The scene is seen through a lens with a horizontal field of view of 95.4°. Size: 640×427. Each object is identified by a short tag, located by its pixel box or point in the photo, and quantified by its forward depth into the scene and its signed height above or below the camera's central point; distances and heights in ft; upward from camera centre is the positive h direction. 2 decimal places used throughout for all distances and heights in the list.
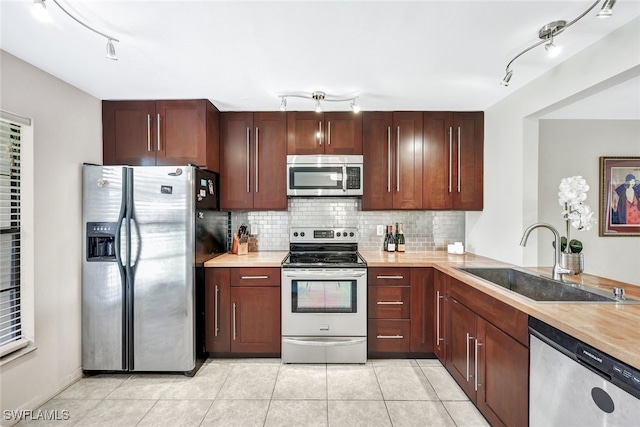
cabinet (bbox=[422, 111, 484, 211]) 9.85 +1.72
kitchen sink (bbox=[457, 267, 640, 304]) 5.38 -1.70
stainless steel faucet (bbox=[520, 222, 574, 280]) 6.27 -1.08
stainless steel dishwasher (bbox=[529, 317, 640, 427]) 3.33 -2.30
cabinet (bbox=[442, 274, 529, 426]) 5.05 -2.96
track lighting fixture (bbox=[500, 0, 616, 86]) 5.08 +3.19
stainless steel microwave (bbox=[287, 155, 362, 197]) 9.80 +1.20
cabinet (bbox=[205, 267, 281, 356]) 8.89 -3.15
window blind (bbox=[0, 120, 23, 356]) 6.26 -0.53
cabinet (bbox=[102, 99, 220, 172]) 8.91 +2.45
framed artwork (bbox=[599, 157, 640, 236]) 9.50 +0.24
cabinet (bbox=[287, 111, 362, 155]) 9.89 +2.54
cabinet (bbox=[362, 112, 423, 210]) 9.91 +1.72
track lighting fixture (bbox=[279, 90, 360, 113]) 8.33 +3.34
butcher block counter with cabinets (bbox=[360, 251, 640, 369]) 3.46 -1.59
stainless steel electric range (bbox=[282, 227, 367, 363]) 8.64 -3.04
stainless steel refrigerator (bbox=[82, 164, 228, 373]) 7.93 -1.56
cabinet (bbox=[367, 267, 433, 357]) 8.84 -3.21
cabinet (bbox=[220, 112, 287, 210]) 9.92 +1.78
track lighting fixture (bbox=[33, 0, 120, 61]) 4.38 +3.12
